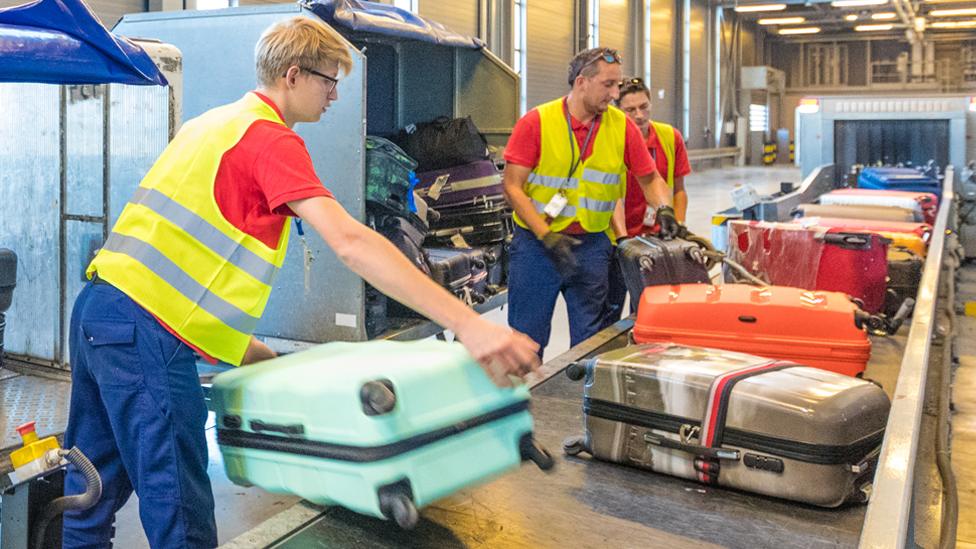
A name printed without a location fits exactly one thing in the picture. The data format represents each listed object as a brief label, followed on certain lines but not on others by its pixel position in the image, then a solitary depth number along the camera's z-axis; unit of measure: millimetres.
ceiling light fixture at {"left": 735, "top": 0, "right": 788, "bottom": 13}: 26653
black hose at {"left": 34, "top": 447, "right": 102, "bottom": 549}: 1891
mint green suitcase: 1744
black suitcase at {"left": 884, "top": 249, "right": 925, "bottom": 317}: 4547
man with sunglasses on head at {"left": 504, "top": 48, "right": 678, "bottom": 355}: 4090
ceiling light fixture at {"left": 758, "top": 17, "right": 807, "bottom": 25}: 30547
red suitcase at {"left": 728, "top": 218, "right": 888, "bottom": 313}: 4266
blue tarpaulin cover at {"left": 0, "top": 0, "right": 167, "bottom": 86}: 2168
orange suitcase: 3096
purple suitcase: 5535
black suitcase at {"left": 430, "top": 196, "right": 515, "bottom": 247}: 5508
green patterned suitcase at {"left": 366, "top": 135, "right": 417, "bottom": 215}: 4172
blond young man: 1932
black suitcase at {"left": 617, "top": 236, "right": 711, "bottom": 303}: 3674
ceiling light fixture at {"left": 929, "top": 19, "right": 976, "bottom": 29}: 30888
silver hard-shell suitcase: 2117
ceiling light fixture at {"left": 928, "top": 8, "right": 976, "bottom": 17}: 28116
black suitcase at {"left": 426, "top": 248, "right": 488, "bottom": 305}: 4918
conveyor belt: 1973
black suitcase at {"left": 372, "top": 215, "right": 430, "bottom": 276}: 4414
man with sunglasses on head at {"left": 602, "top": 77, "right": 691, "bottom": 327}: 4426
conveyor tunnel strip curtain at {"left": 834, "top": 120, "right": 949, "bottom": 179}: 10242
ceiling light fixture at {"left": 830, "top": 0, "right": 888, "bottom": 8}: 24316
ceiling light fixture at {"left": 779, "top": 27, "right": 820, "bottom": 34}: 32875
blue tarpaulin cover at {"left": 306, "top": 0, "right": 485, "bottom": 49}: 4434
